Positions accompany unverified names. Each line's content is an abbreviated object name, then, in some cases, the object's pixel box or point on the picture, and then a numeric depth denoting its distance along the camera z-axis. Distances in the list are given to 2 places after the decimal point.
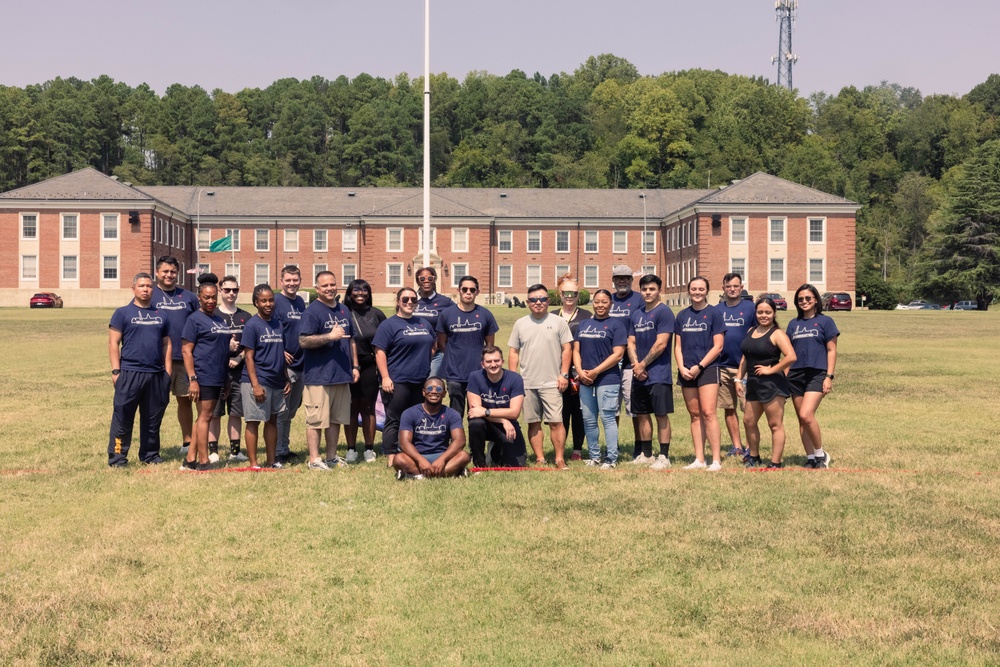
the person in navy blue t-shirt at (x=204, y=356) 10.70
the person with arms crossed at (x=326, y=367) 10.77
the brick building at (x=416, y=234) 72.75
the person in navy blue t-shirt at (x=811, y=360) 10.55
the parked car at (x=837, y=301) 66.00
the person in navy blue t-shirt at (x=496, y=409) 10.61
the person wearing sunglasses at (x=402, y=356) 10.77
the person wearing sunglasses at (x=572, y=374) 11.27
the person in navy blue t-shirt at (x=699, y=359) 10.86
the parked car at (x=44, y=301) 68.75
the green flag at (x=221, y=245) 72.88
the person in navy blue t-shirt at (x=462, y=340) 11.18
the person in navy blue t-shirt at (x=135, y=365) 10.90
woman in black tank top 10.59
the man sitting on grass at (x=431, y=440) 9.99
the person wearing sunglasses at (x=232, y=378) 11.00
